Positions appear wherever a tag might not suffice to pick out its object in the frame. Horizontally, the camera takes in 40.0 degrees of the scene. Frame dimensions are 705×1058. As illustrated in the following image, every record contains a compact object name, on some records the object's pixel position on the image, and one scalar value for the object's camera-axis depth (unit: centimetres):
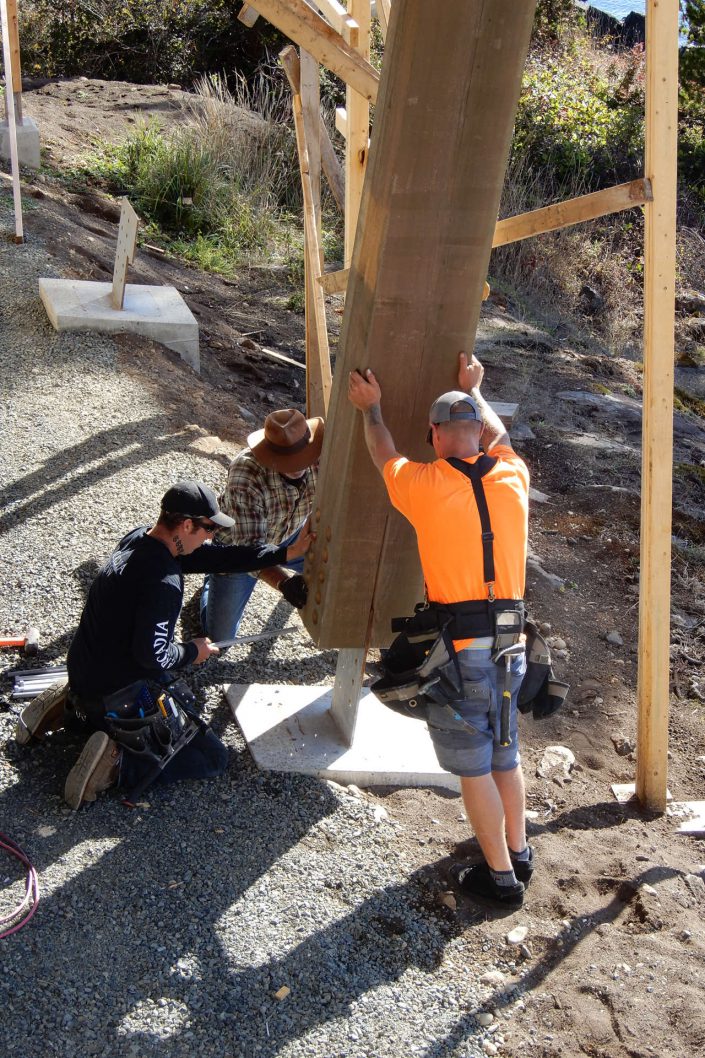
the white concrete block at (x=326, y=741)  428
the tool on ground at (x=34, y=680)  425
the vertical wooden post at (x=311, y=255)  505
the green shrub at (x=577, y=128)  1520
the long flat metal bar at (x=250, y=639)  452
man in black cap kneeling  371
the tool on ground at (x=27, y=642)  452
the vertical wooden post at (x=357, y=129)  462
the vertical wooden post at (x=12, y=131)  834
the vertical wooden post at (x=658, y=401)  379
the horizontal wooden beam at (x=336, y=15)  471
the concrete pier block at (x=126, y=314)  768
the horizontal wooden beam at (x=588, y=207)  383
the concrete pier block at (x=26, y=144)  1096
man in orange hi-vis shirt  342
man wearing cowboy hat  454
